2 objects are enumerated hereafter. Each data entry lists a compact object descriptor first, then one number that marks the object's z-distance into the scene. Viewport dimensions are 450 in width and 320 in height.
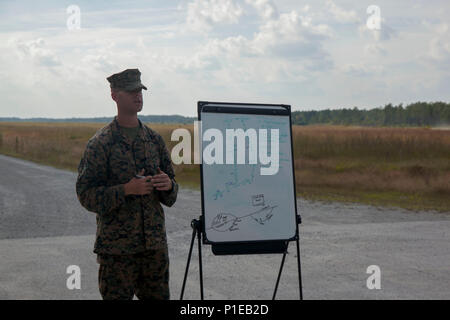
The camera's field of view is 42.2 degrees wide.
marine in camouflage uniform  4.03
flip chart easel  5.19
